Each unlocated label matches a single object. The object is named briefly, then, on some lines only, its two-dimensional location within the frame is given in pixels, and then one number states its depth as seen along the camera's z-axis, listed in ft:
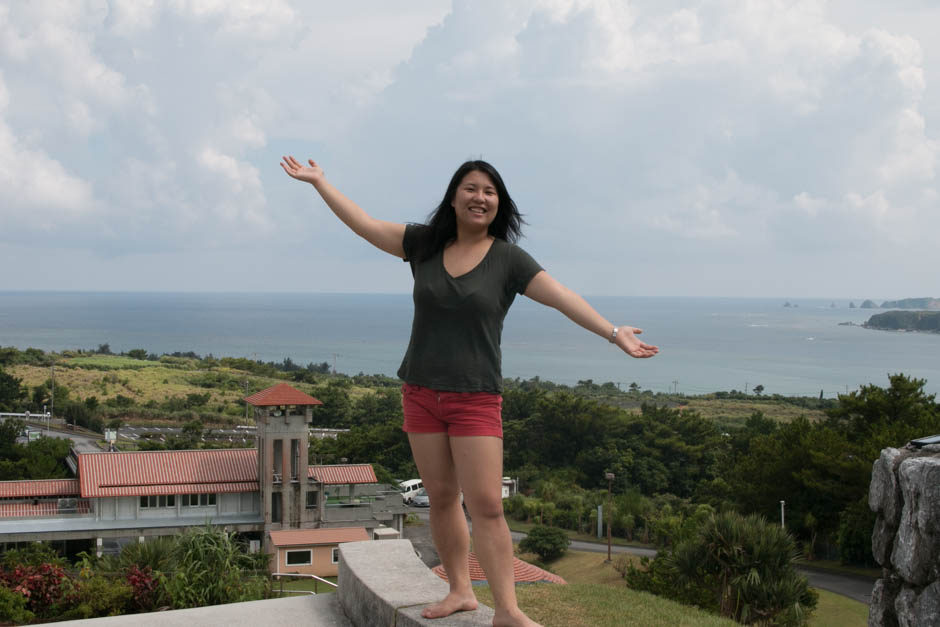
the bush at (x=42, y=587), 15.90
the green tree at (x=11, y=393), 112.38
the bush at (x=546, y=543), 61.16
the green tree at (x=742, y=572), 27.94
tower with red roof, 56.80
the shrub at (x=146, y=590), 16.25
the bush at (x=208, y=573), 16.70
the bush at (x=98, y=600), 15.76
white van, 81.82
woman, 9.41
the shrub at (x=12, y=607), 15.33
